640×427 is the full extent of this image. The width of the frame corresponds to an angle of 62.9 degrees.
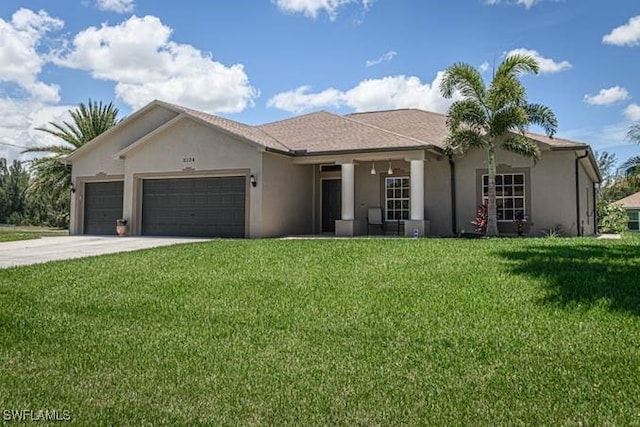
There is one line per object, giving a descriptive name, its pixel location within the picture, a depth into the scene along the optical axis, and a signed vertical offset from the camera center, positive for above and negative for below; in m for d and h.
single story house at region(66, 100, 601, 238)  17.16 +1.85
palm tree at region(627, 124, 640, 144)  20.75 +3.92
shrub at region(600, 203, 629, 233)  27.73 +0.69
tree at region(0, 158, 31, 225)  57.32 +3.92
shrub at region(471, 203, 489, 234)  16.86 +0.38
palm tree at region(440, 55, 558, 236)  15.55 +3.65
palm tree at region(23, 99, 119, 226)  31.48 +5.24
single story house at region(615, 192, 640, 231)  36.94 +1.35
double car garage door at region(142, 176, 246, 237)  18.12 +0.90
